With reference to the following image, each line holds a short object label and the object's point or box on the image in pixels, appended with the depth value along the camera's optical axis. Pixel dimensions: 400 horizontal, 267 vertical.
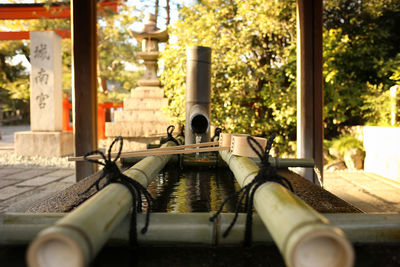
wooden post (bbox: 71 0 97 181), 3.40
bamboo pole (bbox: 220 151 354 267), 0.64
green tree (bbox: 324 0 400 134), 6.94
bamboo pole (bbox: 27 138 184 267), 0.64
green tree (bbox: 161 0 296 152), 6.81
